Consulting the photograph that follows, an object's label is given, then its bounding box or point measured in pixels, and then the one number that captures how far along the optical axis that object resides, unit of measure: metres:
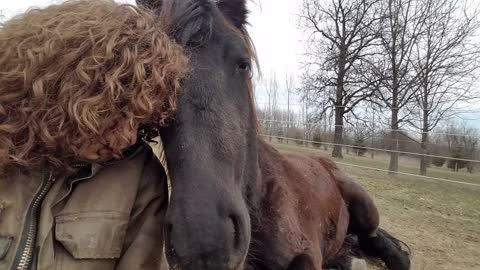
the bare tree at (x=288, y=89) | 35.58
